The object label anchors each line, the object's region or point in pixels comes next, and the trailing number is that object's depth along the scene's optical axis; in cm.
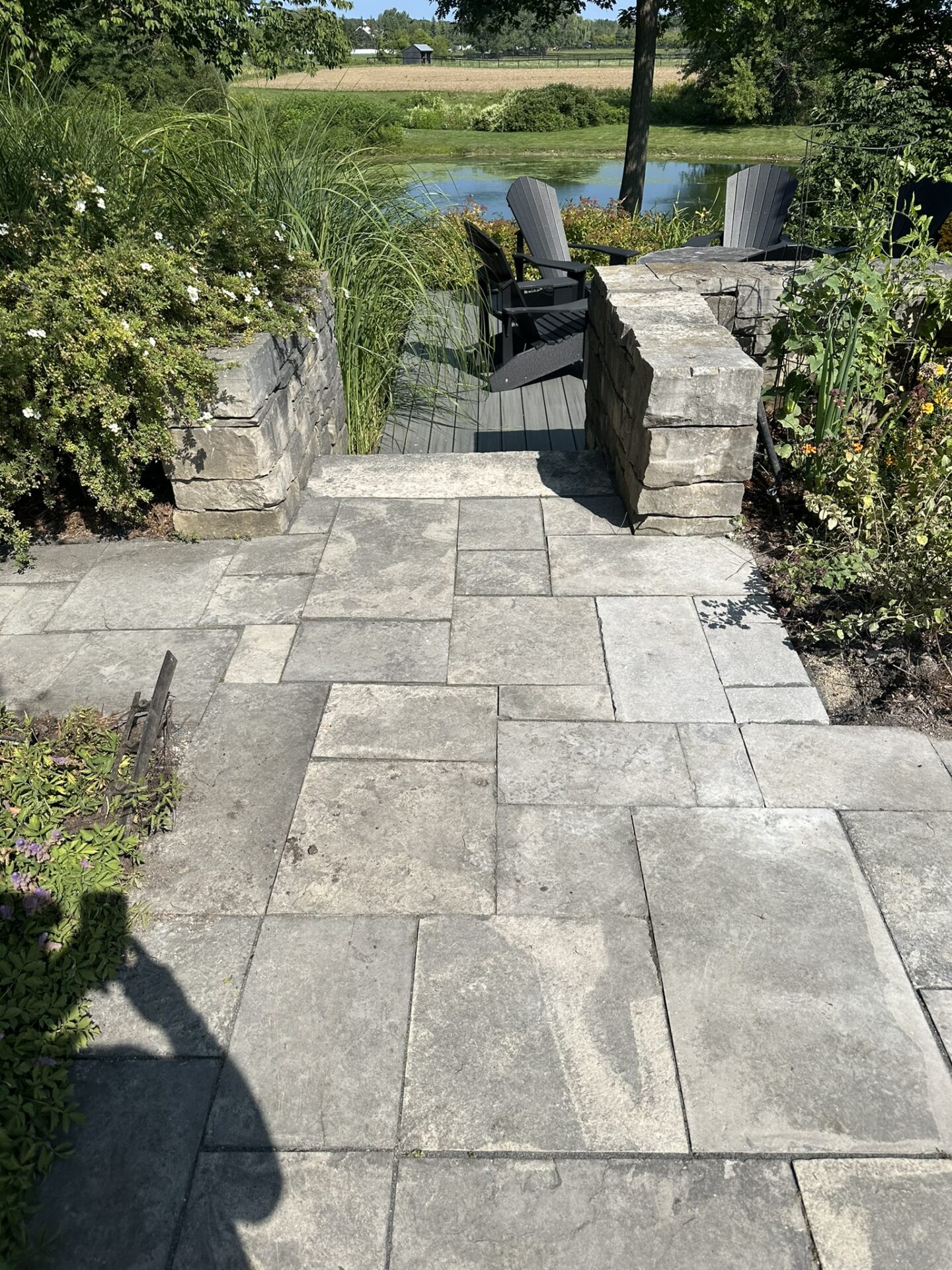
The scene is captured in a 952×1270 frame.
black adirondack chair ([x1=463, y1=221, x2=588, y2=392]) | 524
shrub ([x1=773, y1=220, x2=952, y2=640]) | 261
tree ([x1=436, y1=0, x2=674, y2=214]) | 1016
